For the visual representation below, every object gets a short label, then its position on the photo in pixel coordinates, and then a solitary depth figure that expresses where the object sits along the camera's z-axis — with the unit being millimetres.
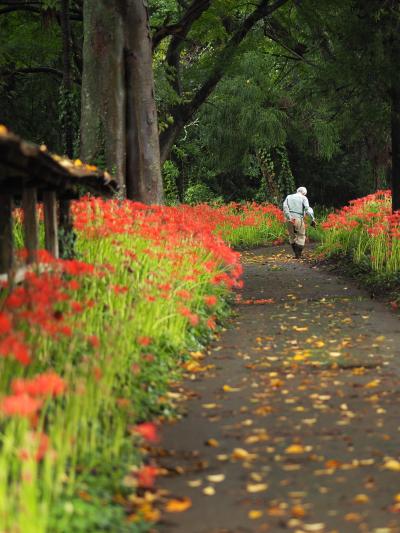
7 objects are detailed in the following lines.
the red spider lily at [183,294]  17469
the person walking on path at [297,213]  40312
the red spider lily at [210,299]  18012
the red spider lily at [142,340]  13073
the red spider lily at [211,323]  20125
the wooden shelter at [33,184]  11320
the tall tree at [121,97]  29266
